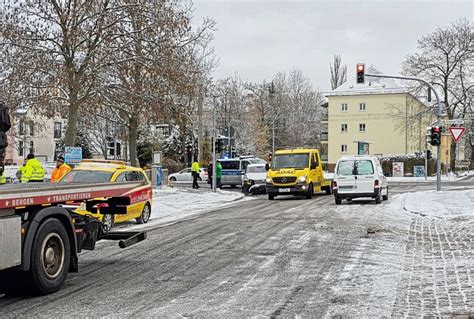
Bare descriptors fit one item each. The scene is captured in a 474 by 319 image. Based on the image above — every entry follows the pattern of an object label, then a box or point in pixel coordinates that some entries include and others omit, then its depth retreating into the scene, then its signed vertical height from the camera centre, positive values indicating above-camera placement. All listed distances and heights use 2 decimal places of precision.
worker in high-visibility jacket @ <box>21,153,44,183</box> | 17.62 -0.15
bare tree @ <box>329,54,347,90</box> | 103.75 +14.40
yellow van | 27.89 -0.38
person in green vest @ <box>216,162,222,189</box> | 37.19 -0.42
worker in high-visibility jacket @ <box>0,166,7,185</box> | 8.89 -0.15
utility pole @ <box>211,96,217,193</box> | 33.66 +0.06
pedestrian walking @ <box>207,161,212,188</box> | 37.85 -0.49
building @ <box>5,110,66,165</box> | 78.00 +2.38
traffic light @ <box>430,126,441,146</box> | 30.39 +1.35
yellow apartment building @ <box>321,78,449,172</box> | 82.70 +5.83
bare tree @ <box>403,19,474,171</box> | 62.53 +9.83
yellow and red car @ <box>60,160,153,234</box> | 16.41 -0.30
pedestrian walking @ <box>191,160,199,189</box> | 37.94 -0.48
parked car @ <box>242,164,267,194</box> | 34.44 -0.87
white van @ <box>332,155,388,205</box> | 23.56 -0.54
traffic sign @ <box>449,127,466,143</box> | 27.36 +1.35
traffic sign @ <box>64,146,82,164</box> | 24.11 +0.42
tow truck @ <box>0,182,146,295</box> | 7.18 -0.84
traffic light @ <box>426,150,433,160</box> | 54.09 +0.82
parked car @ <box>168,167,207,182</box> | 54.69 -0.95
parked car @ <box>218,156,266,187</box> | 40.25 -0.28
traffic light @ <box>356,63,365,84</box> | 30.12 +4.29
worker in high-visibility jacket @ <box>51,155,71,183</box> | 17.74 -0.13
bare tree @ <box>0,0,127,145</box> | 24.56 +4.76
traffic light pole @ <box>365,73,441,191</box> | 30.43 +2.04
